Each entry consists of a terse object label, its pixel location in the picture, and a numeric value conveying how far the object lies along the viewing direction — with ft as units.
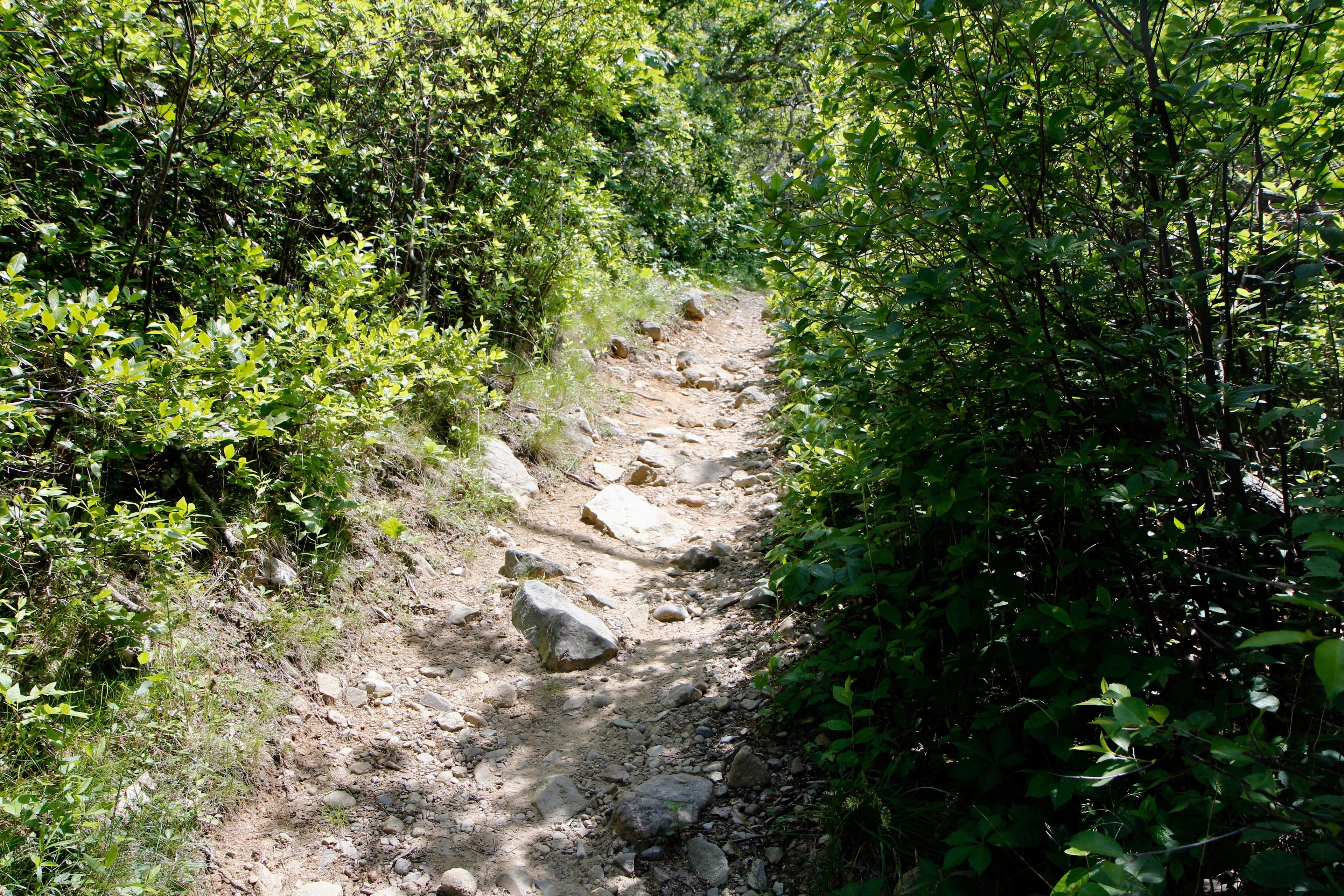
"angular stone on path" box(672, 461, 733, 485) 19.99
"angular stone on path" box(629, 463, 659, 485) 19.66
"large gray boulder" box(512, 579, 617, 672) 12.69
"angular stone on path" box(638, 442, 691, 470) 20.48
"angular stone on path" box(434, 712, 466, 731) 11.33
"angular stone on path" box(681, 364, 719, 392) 26.78
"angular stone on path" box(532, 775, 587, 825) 9.77
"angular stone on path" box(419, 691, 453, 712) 11.64
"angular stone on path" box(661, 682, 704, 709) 11.68
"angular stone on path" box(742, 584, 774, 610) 13.56
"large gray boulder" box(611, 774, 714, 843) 9.21
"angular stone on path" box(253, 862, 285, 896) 8.31
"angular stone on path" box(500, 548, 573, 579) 14.80
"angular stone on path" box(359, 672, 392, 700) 11.59
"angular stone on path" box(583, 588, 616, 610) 14.38
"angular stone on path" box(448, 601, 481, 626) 13.58
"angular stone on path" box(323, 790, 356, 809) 9.65
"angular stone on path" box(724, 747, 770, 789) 9.77
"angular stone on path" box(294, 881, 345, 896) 8.37
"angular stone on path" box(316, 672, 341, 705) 11.15
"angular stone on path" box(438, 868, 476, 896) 8.43
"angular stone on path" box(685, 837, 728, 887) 8.67
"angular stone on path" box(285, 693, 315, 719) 10.62
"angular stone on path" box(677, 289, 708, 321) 32.99
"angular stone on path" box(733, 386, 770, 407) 25.13
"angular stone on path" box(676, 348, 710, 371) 28.09
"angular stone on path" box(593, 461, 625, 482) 19.67
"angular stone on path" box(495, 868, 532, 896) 8.58
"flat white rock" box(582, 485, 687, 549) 17.17
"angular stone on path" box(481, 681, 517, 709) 11.91
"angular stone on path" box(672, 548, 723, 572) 15.85
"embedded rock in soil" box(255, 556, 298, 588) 11.52
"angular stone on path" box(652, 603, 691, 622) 14.02
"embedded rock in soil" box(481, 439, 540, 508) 17.26
